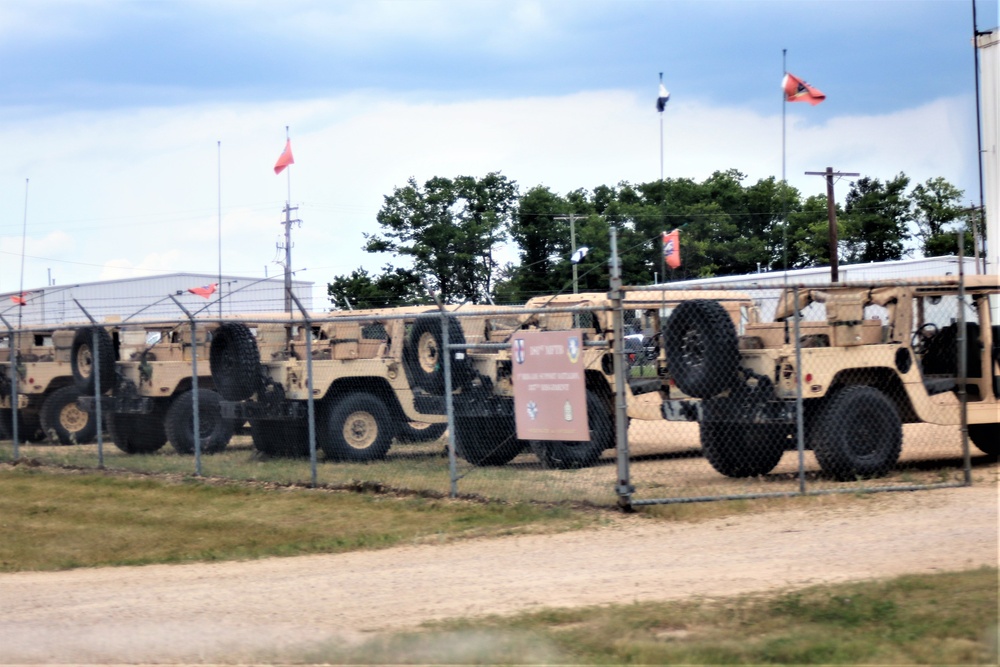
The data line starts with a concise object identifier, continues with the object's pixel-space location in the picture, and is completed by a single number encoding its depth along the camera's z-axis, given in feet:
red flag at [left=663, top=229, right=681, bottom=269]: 100.00
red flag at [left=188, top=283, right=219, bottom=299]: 110.81
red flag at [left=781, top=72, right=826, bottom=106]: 81.51
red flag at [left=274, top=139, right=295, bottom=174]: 109.09
